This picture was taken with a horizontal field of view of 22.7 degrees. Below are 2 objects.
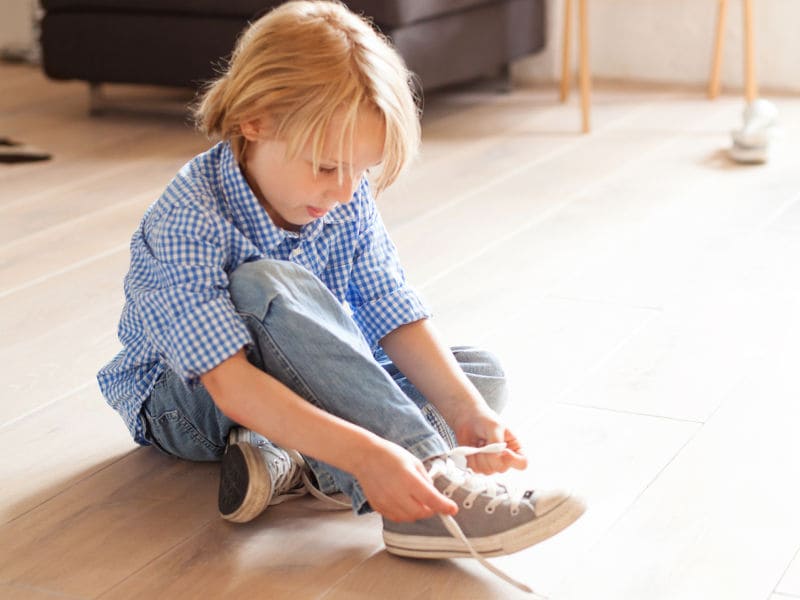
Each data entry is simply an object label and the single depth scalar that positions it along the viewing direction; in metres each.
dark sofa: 4.49
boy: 2.04
